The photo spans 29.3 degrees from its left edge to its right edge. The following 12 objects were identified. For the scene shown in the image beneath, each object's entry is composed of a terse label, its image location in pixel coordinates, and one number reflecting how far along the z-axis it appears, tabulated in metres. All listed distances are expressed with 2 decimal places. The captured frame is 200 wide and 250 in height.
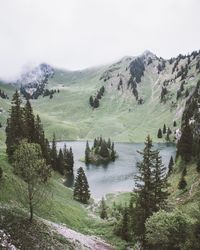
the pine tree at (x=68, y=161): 165.00
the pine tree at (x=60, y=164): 147.25
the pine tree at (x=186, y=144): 122.46
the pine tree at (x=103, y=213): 92.94
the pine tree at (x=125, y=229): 63.38
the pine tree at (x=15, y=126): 96.88
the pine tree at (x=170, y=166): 133.12
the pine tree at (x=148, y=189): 52.97
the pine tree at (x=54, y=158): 141.90
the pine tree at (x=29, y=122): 104.94
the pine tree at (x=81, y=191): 110.75
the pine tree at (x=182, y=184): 97.97
